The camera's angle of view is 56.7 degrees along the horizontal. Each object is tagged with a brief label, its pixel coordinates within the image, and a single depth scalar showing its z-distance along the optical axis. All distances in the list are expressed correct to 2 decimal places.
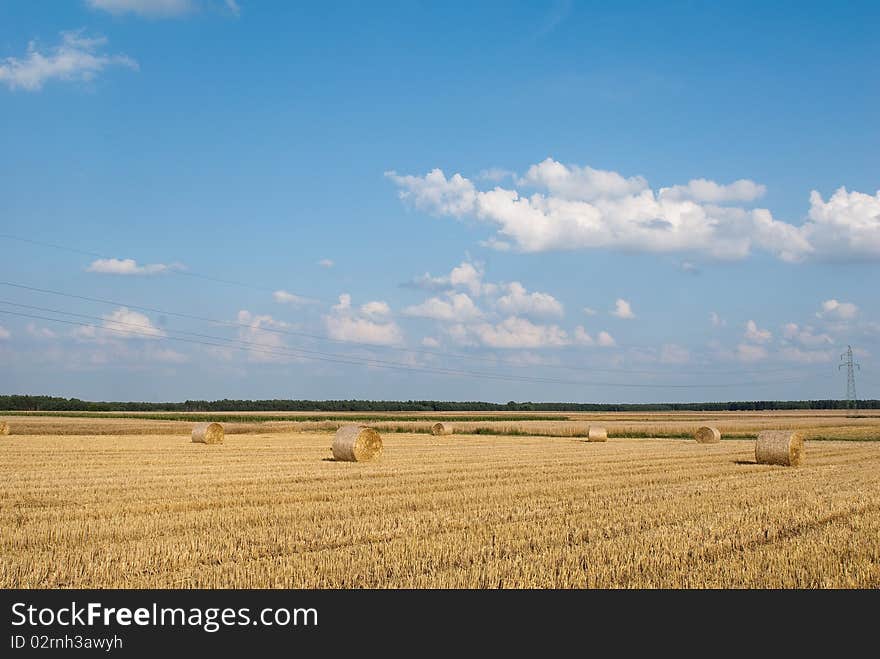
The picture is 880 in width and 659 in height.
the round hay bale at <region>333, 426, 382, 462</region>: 24.67
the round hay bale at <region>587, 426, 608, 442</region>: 44.75
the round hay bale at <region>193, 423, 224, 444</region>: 35.03
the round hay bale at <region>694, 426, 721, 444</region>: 41.34
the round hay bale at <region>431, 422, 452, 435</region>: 50.75
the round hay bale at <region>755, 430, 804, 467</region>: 23.92
